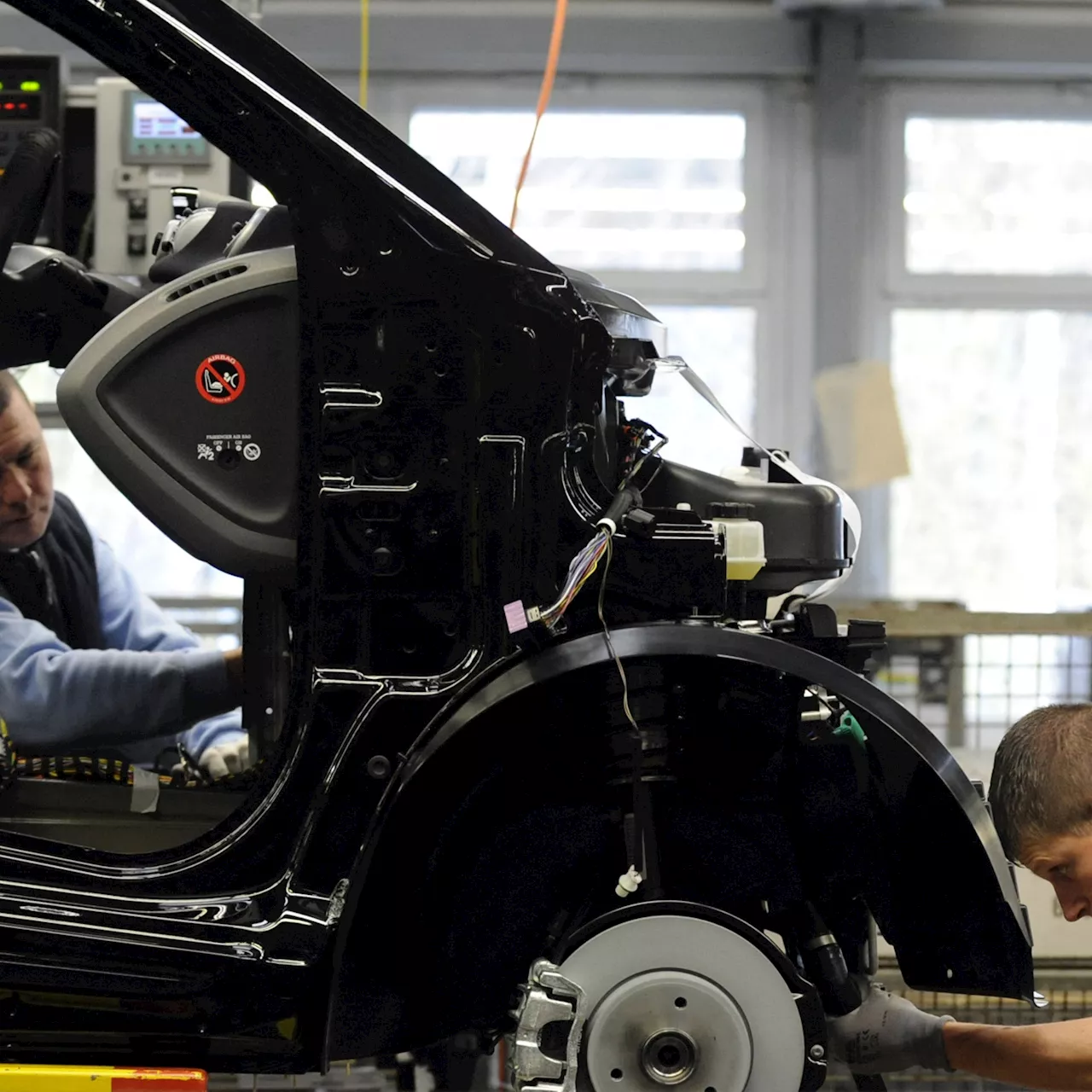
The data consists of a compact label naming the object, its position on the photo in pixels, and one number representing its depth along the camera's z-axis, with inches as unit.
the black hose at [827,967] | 119.4
